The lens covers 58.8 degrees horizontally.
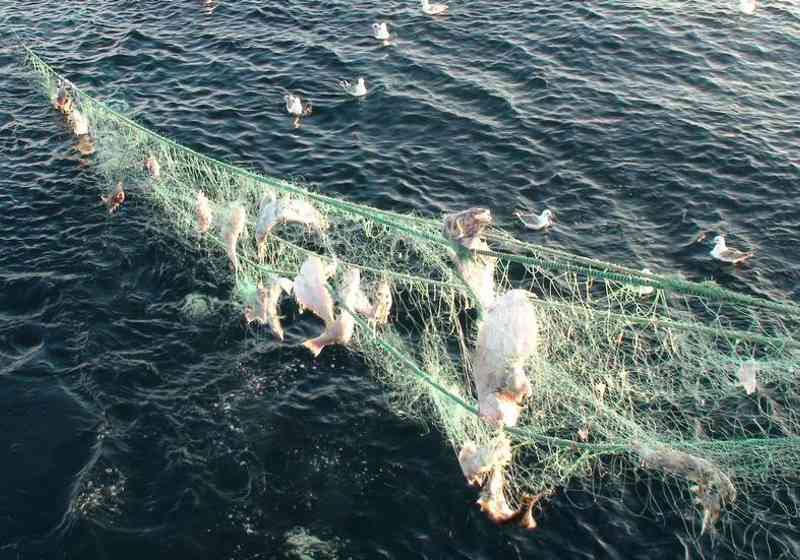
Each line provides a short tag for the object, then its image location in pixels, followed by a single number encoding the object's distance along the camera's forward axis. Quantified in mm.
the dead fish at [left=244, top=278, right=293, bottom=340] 10039
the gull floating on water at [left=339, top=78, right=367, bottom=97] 18062
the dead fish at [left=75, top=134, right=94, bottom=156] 16312
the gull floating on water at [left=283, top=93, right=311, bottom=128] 17406
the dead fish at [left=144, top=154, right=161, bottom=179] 13133
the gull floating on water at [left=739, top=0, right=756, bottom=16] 20797
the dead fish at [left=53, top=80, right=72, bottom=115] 17228
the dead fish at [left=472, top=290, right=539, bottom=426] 6238
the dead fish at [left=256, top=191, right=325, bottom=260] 8680
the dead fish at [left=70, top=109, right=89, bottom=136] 16594
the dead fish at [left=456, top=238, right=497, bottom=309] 7086
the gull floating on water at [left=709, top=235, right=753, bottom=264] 12789
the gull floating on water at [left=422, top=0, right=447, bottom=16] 21859
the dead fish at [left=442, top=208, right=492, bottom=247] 6699
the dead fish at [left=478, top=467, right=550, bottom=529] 8180
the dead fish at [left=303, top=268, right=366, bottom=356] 8781
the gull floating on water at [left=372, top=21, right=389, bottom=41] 20625
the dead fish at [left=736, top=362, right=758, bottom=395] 7688
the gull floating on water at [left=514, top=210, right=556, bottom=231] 13734
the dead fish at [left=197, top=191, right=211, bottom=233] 10875
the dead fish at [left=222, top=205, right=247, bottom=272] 9555
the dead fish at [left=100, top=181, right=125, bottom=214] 14141
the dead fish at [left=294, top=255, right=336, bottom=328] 8352
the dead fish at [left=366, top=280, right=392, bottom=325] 9320
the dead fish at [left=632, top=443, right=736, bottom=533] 7180
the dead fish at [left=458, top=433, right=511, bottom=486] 7805
